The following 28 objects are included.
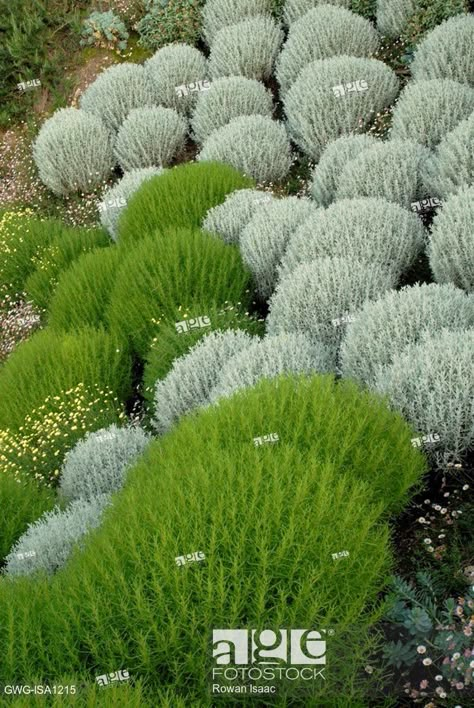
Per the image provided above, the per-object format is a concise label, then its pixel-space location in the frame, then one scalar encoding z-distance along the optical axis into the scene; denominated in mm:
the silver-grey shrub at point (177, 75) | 9984
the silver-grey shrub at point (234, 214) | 7051
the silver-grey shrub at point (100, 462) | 5359
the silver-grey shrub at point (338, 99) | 8203
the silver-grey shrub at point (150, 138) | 9234
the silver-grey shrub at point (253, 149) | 8234
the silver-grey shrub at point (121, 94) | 10070
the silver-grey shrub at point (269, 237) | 6586
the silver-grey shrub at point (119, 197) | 8109
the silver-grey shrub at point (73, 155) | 9508
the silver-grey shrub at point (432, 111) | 7188
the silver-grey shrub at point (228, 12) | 10242
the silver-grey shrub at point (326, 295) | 5461
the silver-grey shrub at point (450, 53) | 7875
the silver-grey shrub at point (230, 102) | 9039
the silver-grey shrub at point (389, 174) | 6668
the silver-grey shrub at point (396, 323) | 4719
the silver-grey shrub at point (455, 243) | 5355
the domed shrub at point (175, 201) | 7363
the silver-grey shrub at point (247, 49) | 9609
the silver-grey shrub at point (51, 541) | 4355
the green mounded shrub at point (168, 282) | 6367
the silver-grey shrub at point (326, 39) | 9023
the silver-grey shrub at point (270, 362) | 4789
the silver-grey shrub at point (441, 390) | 4180
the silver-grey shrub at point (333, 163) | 7219
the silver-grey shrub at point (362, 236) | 5949
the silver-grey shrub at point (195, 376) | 5461
